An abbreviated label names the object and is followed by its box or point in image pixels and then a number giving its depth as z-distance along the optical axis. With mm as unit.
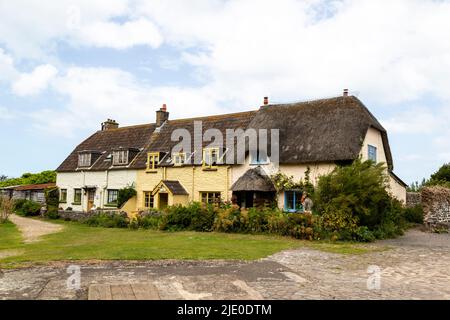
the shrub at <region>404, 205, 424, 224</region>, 23906
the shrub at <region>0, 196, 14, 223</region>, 25214
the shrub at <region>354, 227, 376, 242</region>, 16125
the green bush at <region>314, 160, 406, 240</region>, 16547
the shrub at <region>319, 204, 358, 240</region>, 16453
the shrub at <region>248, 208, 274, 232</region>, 18297
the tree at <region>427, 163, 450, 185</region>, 41906
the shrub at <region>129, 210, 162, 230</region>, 21734
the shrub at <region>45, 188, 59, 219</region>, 32094
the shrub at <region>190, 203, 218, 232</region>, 19953
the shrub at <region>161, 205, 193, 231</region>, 20527
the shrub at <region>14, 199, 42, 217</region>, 34250
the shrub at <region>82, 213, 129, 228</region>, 23734
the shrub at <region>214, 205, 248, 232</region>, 18781
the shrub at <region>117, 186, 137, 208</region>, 28000
